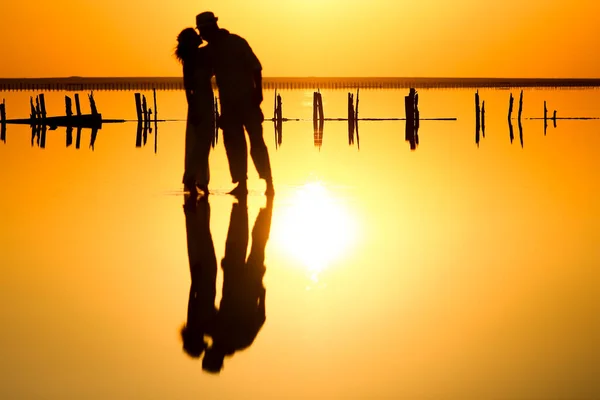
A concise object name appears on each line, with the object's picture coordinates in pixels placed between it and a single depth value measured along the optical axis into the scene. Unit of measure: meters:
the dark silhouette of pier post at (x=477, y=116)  41.72
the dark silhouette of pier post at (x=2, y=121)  46.04
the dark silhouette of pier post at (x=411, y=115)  37.64
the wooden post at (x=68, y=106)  53.91
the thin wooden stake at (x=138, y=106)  55.02
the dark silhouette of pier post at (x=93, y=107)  53.51
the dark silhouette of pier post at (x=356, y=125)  30.83
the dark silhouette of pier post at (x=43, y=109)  52.06
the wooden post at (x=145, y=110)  53.26
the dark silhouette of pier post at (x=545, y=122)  44.71
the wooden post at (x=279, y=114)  48.90
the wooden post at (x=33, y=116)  53.18
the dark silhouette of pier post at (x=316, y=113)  45.02
